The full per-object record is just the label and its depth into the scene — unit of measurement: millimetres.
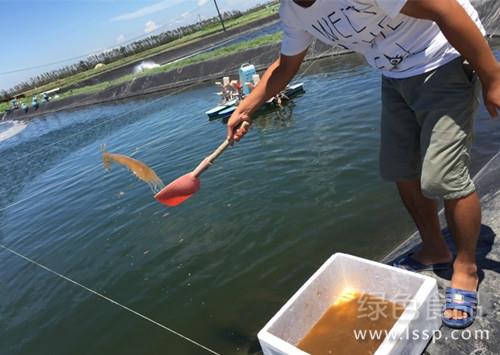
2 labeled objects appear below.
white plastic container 1989
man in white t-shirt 1932
